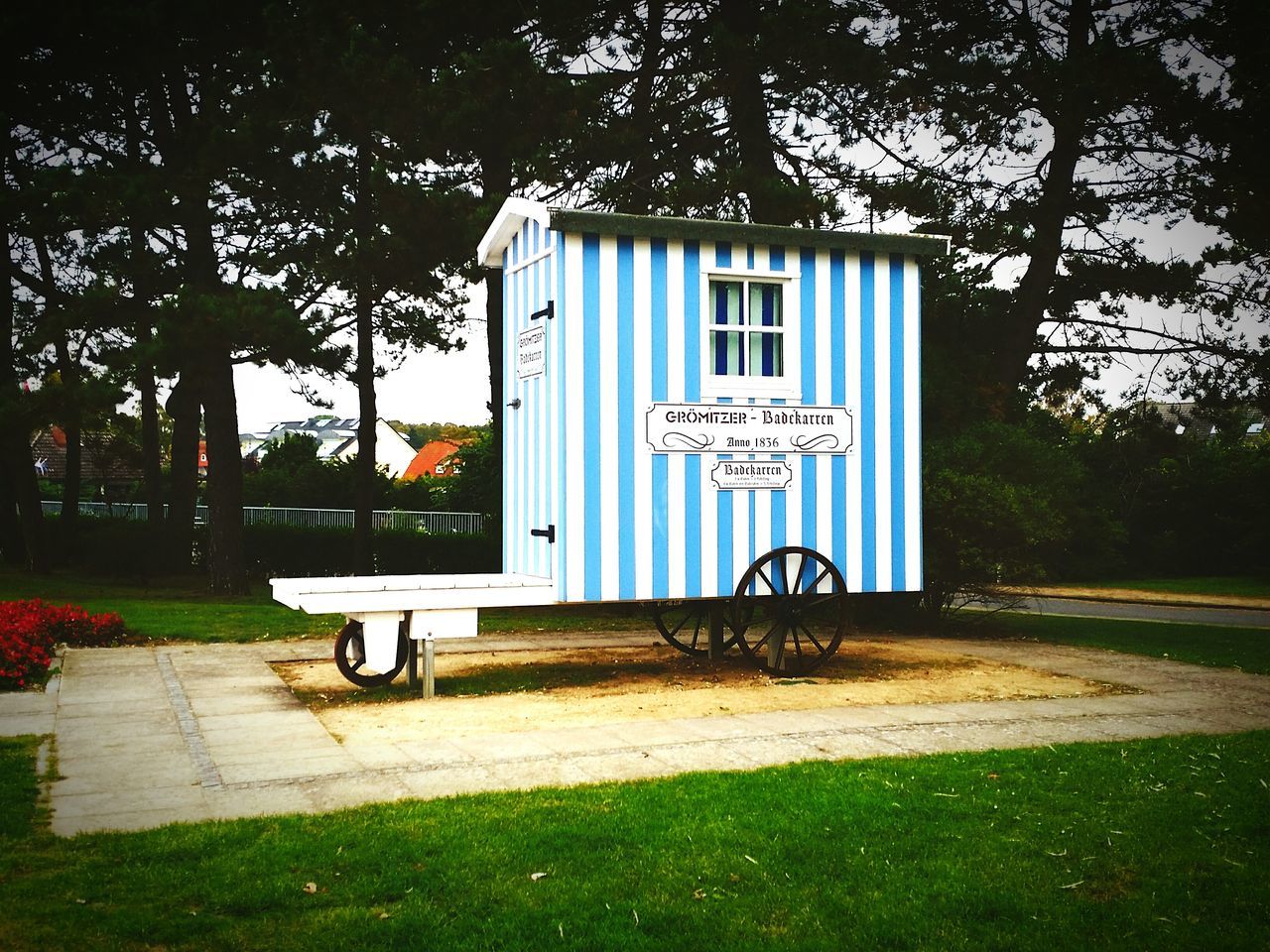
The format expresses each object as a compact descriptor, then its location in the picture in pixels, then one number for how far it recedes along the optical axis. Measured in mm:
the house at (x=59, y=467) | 51375
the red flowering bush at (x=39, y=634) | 8969
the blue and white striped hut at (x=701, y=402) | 9070
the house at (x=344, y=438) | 82062
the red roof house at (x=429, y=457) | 71875
